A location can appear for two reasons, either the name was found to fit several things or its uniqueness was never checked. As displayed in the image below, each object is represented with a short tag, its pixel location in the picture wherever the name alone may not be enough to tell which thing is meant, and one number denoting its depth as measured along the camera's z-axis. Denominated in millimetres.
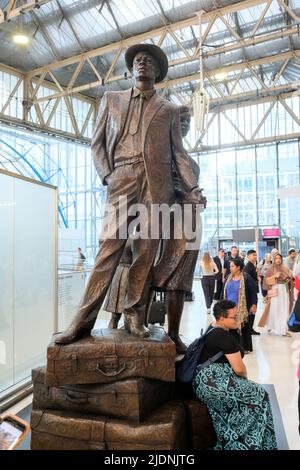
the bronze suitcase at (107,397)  2211
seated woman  2221
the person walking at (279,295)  6652
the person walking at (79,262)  6122
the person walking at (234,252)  8372
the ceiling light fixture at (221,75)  11977
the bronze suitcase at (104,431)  2109
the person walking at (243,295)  5477
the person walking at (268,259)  9664
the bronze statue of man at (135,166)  2488
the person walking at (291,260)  8445
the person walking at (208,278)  9000
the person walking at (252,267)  6275
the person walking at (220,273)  9648
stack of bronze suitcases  2146
